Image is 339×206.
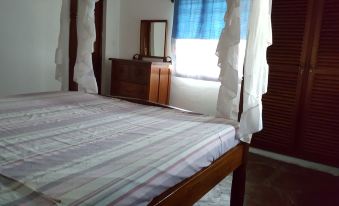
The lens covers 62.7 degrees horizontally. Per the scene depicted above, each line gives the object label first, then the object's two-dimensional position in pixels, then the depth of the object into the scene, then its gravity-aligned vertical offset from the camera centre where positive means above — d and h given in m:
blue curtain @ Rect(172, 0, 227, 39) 3.33 +0.53
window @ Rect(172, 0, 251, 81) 3.36 +0.31
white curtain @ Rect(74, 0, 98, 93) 2.55 +0.10
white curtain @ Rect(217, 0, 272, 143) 1.68 +0.02
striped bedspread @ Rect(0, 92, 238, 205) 0.85 -0.39
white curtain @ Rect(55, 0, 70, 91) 2.67 +0.10
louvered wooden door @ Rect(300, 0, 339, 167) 2.60 -0.24
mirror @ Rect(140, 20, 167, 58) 3.98 +0.30
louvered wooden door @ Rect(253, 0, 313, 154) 2.77 -0.07
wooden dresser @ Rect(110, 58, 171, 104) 3.64 -0.29
